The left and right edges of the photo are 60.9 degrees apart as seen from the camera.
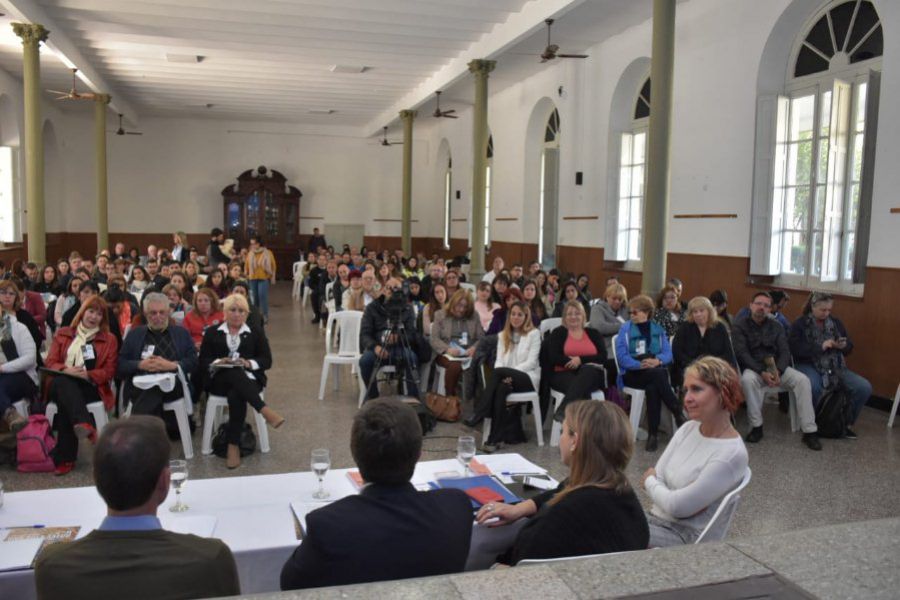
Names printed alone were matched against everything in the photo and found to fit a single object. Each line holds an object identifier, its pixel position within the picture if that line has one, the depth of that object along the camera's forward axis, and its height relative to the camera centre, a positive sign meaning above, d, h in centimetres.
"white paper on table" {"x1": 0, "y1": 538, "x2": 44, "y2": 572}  209 -93
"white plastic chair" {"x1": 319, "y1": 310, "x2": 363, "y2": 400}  730 -97
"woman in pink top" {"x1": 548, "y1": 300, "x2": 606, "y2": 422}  573 -87
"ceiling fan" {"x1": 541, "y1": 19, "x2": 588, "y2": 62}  955 +230
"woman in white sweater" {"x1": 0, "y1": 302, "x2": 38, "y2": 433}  504 -94
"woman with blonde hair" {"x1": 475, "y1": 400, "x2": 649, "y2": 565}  220 -78
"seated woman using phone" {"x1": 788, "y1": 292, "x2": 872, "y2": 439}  606 -87
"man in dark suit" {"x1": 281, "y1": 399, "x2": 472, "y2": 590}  190 -75
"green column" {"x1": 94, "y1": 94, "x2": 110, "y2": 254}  1506 +78
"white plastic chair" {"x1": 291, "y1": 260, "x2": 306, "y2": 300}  1585 -105
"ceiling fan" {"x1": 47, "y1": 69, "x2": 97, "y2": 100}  1220 +213
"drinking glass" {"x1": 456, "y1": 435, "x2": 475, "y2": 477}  290 -82
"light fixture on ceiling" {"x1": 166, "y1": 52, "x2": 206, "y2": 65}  1288 +285
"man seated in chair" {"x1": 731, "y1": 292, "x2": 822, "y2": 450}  588 -98
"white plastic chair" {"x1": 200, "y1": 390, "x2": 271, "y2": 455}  529 -137
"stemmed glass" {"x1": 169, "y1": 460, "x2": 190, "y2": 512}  254 -83
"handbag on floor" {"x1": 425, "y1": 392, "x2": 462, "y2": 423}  615 -141
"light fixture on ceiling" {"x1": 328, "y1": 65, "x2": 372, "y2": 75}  1352 +288
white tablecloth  230 -95
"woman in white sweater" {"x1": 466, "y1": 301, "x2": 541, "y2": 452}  563 -104
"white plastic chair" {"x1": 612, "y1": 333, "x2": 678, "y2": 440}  571 -125
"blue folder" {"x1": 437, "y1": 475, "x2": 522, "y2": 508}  273 -91
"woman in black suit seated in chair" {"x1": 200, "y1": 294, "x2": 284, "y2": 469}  518 -96
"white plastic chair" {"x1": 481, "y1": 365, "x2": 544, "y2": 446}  562 -126
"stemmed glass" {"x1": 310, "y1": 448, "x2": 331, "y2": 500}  270 -83
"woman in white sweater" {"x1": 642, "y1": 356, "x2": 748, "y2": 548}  277 -83
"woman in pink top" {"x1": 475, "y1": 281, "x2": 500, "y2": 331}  735 -69
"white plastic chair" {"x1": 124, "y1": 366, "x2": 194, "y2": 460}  520 -129
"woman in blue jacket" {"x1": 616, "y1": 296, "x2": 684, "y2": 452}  573 -91
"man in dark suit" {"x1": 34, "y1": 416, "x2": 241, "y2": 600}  163 -71
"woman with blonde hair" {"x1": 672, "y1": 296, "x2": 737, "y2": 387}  600 -77
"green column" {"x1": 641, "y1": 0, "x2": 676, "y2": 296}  773 +94
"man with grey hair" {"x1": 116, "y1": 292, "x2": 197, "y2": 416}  515 -90
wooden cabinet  2041 +45
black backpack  585 -131
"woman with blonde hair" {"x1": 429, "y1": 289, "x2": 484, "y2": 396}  657 -87
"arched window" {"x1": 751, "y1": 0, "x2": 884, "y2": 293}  750 +93
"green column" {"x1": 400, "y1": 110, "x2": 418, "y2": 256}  1697 +64
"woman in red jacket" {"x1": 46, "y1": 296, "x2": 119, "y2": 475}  495 -98
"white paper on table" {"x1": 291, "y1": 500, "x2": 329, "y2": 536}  246 -92
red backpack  484 -143
